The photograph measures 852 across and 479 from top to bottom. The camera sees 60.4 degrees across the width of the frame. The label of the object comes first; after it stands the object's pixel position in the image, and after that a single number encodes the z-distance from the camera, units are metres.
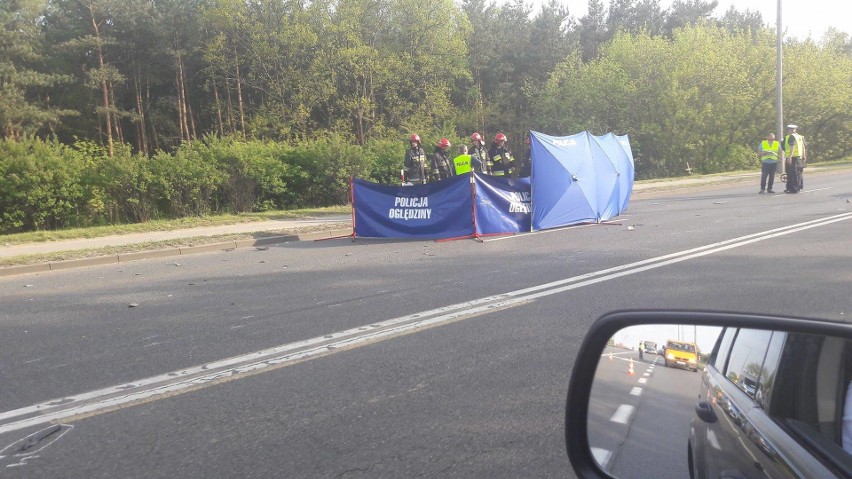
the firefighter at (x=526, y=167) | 16.35
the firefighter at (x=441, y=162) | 18.77
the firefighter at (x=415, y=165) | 18.16
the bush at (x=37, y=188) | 17.66
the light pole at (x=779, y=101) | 30.88
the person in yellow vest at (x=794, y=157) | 21.36
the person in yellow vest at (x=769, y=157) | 21.80
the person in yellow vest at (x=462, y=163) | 17.44
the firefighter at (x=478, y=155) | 18.27
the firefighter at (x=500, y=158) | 18.39
